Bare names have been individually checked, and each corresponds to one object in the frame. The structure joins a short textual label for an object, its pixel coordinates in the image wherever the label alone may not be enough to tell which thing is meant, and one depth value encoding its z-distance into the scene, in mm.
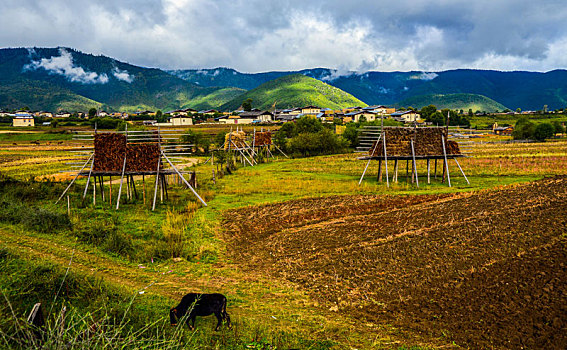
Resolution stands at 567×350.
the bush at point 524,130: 70625
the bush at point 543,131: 67719
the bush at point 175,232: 11820
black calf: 6641
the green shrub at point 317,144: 53406
